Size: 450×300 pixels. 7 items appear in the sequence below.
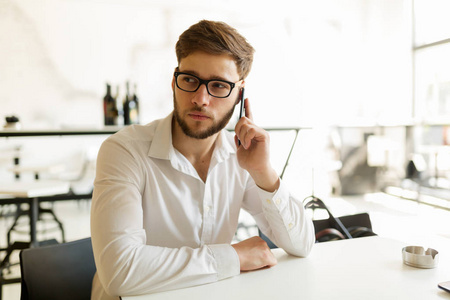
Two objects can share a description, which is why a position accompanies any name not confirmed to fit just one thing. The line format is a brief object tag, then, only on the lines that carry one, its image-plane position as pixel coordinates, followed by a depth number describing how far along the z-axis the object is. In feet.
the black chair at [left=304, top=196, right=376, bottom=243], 4.80
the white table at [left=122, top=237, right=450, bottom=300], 2.60
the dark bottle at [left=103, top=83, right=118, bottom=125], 8.63
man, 3.16
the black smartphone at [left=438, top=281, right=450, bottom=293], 2.60
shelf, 6.20
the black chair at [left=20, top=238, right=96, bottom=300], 3.43
